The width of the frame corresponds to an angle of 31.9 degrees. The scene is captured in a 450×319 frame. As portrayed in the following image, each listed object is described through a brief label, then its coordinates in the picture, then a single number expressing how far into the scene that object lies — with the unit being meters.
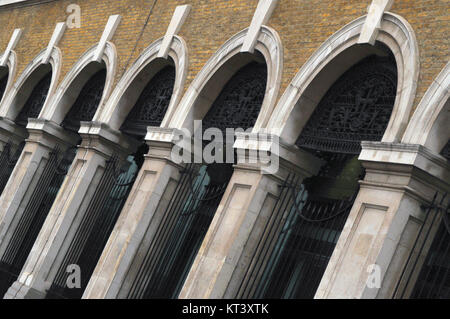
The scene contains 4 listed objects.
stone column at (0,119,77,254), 16.61
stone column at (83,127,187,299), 12.96
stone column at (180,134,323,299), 11.24
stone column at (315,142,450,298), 9.32
